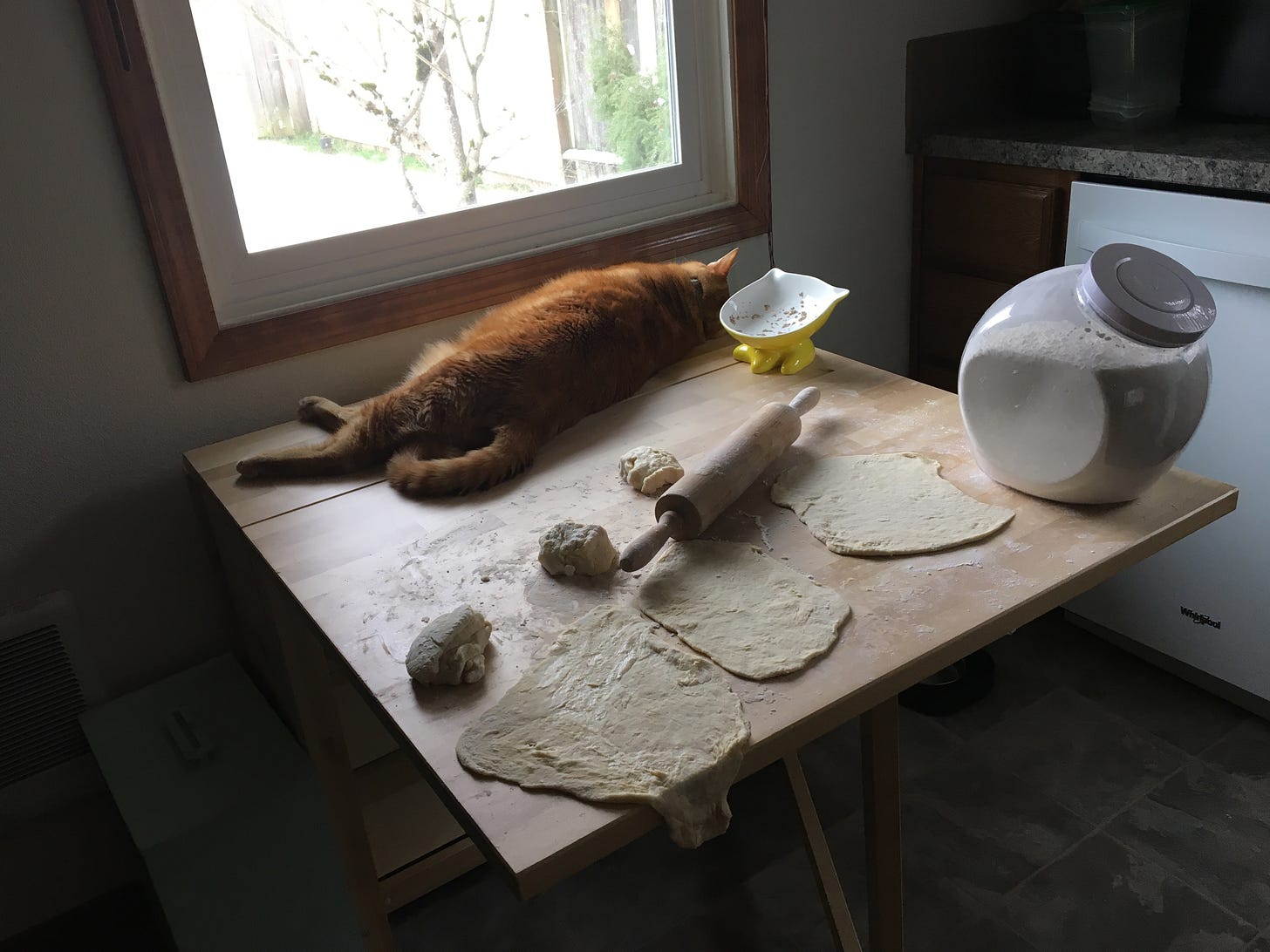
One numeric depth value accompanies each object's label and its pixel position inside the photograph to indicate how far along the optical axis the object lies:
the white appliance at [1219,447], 1.57
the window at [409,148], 1.38
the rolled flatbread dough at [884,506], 1.09
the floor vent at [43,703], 1.43
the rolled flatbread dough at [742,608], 0.94
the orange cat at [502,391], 1.33
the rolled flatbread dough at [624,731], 0.81
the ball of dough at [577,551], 1.06
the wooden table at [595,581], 0.87
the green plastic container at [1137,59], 1.84
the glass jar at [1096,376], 1.02
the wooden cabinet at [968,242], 1.87
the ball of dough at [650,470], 1.23
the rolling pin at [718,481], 1.08
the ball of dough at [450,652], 0.93
